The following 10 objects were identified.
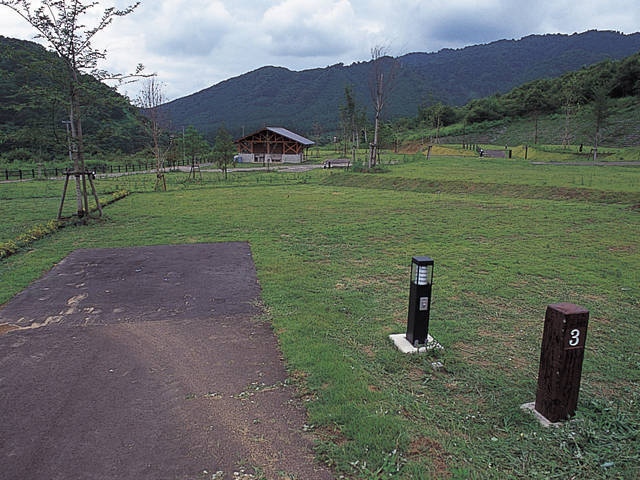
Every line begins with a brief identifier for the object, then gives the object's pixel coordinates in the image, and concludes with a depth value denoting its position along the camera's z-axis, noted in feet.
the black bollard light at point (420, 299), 12.53
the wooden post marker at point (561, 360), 8.89
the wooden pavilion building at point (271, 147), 157.69
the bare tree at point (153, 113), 82.12
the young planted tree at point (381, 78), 94.38
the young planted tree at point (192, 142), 132.46
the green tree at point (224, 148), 93.12
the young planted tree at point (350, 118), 152.35
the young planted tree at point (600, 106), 119.75
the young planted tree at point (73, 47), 33.45
